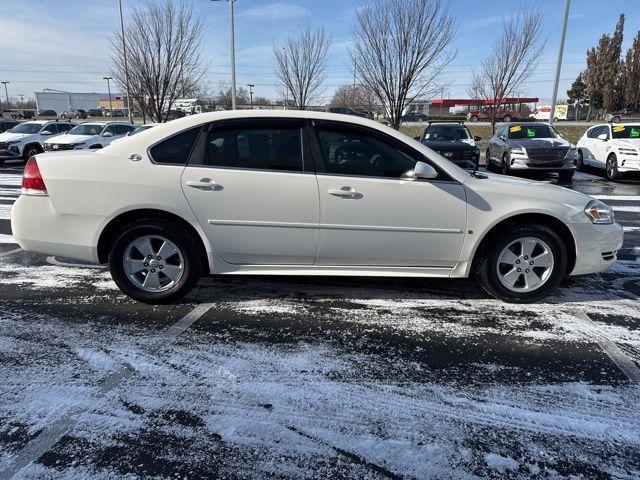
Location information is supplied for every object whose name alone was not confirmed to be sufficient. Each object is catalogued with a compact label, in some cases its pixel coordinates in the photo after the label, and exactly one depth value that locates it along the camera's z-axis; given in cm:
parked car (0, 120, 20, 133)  1948
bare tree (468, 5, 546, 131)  1938
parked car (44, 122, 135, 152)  1586
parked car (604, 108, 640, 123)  3746
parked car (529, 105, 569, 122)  5947
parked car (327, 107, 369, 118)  3021
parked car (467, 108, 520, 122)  5212
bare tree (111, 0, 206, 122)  1972
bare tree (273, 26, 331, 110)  2258
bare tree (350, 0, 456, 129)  1514
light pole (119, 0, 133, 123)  1983
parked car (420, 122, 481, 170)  1281
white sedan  379
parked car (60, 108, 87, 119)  7061
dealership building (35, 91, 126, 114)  8544
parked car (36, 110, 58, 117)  8188
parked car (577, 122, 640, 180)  1241
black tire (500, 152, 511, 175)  1304
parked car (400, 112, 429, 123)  5106
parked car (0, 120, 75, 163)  1630
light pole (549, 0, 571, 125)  1654
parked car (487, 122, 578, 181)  1240
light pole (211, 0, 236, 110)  2019
